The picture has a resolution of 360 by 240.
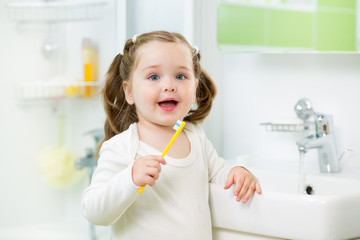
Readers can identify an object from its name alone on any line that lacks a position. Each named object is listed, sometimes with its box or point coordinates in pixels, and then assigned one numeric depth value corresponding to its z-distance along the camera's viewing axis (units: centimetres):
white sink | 107
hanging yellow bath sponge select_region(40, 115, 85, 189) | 222
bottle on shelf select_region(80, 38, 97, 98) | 213
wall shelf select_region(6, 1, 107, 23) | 212
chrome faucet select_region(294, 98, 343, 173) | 150
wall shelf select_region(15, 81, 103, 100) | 215
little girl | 113
